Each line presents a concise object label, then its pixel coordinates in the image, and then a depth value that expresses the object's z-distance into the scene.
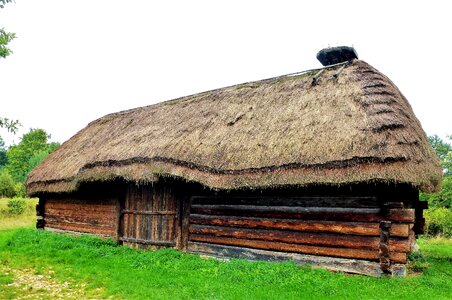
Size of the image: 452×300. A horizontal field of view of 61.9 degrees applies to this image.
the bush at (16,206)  25.48
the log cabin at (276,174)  7.69
